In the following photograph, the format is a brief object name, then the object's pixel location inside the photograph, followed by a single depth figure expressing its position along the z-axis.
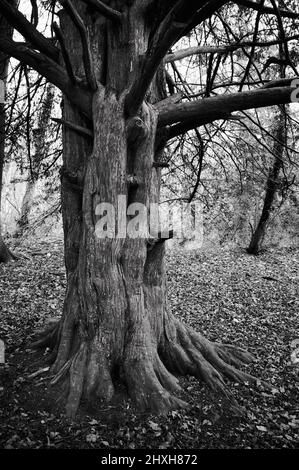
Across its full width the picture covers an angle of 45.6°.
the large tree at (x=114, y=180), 3.67
